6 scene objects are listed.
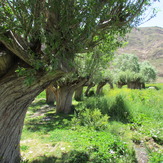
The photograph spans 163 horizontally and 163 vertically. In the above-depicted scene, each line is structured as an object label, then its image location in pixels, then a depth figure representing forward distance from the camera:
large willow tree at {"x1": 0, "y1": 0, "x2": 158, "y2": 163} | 3.15
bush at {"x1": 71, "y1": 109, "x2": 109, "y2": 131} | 6.92
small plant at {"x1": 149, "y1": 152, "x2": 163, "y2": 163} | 3.51
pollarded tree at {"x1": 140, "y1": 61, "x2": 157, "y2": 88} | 49.12
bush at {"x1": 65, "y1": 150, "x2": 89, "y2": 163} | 4.08
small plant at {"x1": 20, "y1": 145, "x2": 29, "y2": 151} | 5.05
